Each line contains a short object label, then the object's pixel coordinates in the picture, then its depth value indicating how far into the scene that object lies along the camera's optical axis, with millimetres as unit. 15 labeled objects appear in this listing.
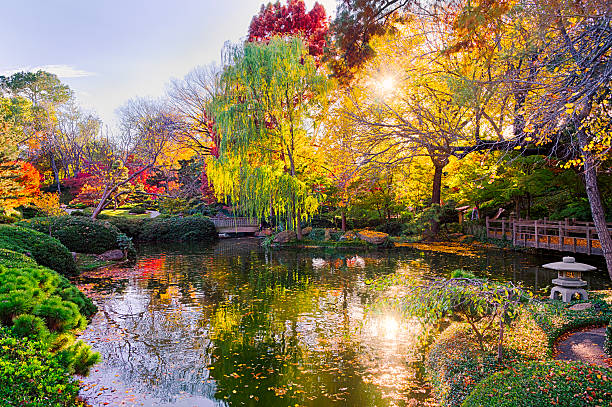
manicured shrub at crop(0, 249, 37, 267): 6734
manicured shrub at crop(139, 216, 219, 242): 28734
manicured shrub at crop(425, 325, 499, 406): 5402
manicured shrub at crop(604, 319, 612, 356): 6012
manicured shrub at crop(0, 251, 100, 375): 4719
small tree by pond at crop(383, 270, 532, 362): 5582
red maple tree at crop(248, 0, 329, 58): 30219
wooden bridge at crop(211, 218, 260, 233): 32938
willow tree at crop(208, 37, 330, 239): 20609
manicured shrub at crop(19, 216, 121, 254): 17047
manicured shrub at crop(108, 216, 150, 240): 28016
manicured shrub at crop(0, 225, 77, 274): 11334
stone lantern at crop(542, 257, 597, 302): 9664
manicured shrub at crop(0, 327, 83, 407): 3574
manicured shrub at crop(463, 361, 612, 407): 3869
